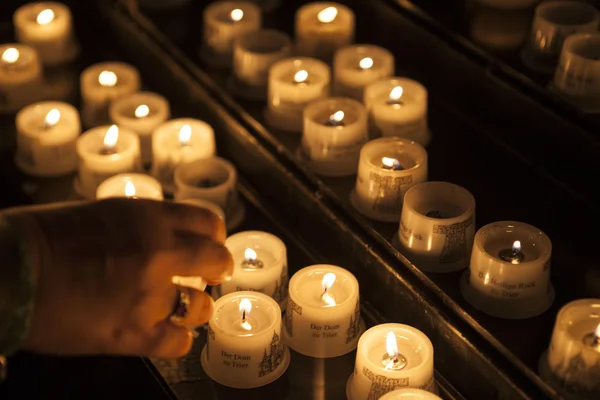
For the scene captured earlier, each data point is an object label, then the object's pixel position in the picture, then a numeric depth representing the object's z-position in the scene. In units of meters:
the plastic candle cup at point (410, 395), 1.21
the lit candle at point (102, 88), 1.53
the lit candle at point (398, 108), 1.42
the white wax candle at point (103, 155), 1.43
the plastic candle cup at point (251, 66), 1.50
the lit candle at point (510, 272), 1.26
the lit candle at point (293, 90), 1.45
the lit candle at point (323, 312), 1.28
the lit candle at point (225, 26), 1.55
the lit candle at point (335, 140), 1.39
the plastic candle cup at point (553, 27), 1.41
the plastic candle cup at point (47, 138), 1.47
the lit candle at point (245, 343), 1.26
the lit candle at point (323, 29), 1.54
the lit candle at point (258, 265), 1.31
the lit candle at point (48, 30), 1.60
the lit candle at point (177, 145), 1.44
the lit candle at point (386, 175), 1.34
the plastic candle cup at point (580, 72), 1.36
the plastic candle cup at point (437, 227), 1.29
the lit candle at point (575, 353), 1.20
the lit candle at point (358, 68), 1.47
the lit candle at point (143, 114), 1.48
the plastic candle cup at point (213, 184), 1.39
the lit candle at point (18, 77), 1.55
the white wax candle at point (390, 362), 1.23
